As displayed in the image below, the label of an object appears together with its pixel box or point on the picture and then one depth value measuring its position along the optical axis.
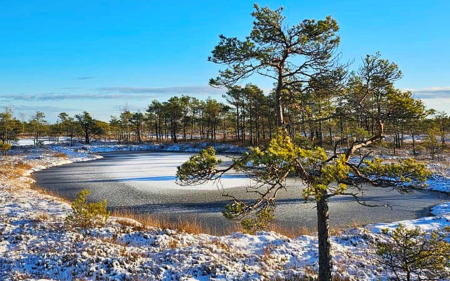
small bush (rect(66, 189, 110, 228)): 10.06
